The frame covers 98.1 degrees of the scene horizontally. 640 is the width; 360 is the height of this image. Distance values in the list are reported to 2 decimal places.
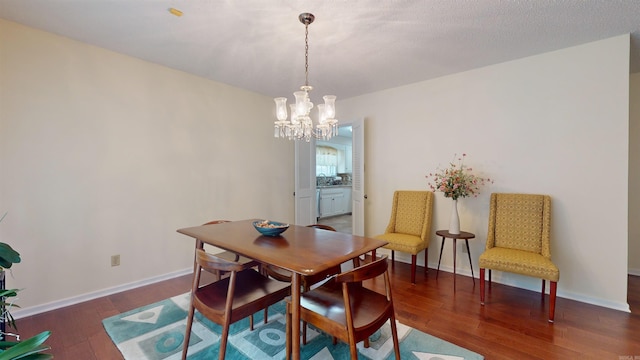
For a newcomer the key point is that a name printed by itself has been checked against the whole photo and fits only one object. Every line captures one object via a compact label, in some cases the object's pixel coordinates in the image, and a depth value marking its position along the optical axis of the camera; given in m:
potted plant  0.87
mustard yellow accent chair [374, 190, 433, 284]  3.09
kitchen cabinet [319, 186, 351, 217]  7.43
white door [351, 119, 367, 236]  3.96
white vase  3.01
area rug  1.83
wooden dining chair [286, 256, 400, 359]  1.36
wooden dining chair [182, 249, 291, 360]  1.52
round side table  2.90
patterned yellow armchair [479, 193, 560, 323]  2.31
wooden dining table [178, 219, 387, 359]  1.47
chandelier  2.13
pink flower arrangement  3.00
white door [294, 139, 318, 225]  4.51
